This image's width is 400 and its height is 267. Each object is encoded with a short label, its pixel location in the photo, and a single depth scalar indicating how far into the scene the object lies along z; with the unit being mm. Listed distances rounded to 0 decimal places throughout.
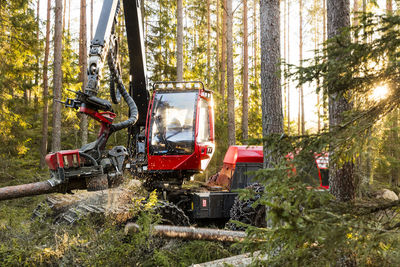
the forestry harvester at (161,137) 5312
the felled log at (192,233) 4946
